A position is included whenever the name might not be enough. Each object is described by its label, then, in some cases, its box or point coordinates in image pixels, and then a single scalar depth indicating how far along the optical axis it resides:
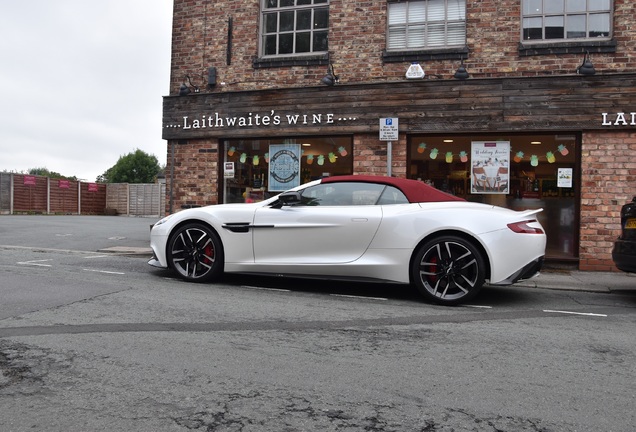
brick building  9.00
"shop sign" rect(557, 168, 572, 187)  9.37
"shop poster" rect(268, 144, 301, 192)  10.63
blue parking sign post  9.28
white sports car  5.51
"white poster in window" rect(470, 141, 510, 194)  9.63
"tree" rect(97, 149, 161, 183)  80.69
